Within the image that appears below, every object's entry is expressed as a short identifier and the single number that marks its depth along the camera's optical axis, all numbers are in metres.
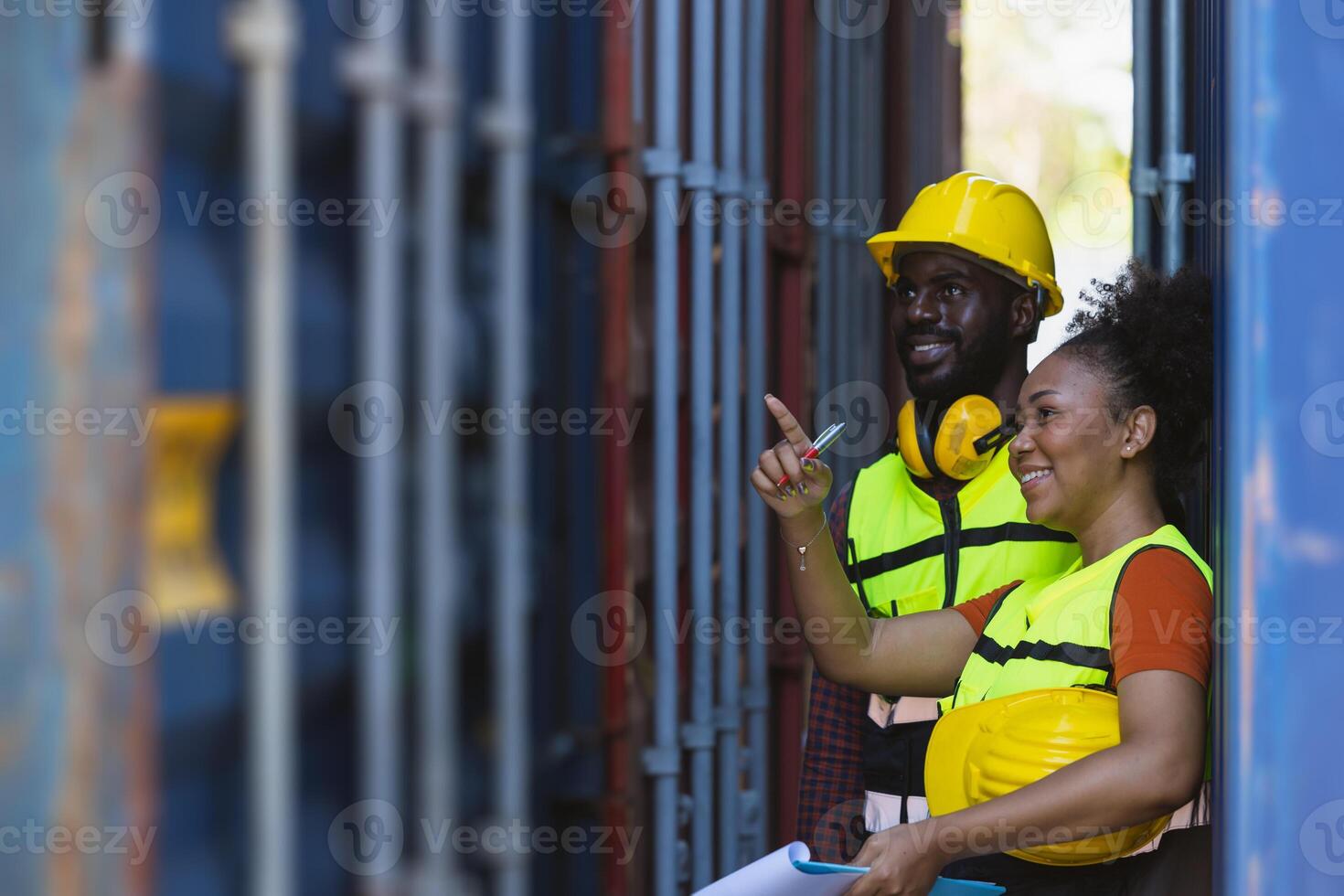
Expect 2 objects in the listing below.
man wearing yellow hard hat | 5.87
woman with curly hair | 4.09
